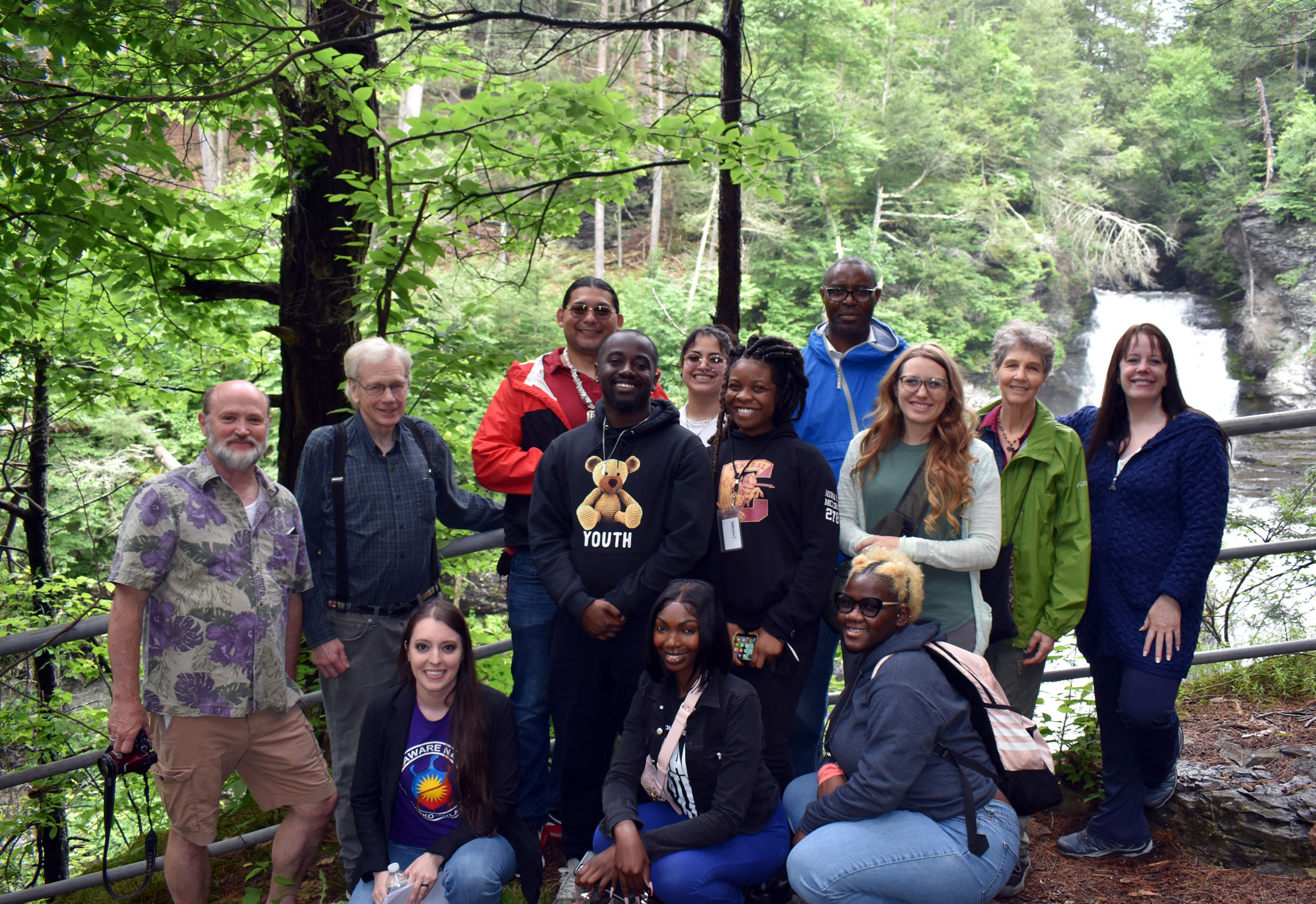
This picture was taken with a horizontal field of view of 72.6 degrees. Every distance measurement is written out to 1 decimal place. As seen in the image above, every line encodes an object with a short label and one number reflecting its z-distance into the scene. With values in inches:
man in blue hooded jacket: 138.5
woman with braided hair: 112.8
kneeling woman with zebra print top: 100.9
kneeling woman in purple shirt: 106.1
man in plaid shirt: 120.3
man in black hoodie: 112.8
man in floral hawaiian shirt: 104.9
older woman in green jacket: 120.2
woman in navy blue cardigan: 115.5
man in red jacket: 125.5
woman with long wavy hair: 113.8
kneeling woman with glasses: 93.0
